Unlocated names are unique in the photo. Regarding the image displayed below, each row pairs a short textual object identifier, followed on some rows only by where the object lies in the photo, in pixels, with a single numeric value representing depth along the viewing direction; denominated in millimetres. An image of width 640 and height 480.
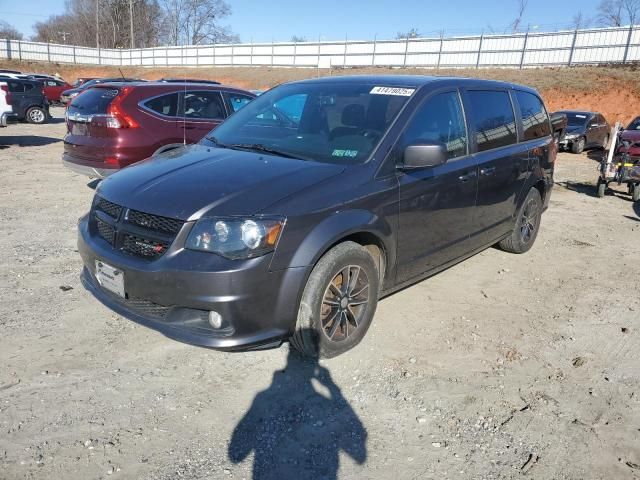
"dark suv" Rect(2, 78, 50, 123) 18688
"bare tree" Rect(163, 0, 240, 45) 77375
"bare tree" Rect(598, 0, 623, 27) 54312
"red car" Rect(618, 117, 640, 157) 10403
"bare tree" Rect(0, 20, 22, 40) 80856
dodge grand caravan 2908
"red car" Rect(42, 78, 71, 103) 27562
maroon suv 6953
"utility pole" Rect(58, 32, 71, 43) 82488
